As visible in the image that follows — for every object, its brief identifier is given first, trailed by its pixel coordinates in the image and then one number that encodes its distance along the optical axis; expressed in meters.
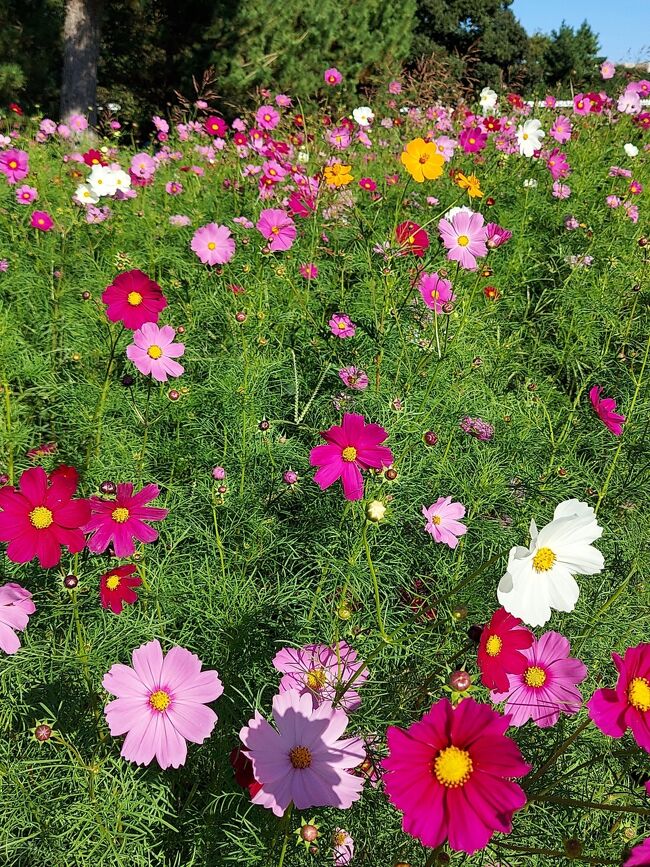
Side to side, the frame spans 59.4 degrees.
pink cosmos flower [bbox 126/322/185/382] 1.35
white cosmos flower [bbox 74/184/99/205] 2.24
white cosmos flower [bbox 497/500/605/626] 0.72
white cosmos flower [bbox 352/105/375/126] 2.67
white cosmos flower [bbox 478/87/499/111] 3.16
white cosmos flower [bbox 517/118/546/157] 2.47
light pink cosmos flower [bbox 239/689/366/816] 0.74
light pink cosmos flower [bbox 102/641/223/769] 0.81
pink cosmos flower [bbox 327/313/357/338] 1.85
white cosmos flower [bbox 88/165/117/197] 2.20
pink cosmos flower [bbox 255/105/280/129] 3.06
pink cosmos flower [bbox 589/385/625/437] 1.24
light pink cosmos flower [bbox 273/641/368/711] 0.93
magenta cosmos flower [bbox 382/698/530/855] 0.56
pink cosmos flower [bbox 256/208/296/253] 1.91
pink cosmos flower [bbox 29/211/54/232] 2.10
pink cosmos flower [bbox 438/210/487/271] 1.59
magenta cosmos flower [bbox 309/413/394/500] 0.96
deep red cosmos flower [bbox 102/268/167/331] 1.20
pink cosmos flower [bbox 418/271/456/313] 1.59
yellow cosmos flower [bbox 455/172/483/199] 1.85
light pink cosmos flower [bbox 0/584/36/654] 0.86
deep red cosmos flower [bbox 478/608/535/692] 0.75
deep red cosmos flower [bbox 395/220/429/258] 1.59
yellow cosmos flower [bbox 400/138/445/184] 1.64
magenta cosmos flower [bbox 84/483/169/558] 0.97
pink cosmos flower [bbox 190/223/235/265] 1.92
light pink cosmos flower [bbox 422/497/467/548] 1.23
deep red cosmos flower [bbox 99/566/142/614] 0.94
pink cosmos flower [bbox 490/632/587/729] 0.93
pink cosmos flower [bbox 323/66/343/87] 3.37
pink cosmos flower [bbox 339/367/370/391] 1.57
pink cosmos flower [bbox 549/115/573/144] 3.03
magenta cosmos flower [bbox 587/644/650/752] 0.70
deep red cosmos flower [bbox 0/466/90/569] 0.85
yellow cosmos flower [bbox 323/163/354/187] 1.92
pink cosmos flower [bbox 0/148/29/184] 2.38
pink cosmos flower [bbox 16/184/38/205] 2.33
